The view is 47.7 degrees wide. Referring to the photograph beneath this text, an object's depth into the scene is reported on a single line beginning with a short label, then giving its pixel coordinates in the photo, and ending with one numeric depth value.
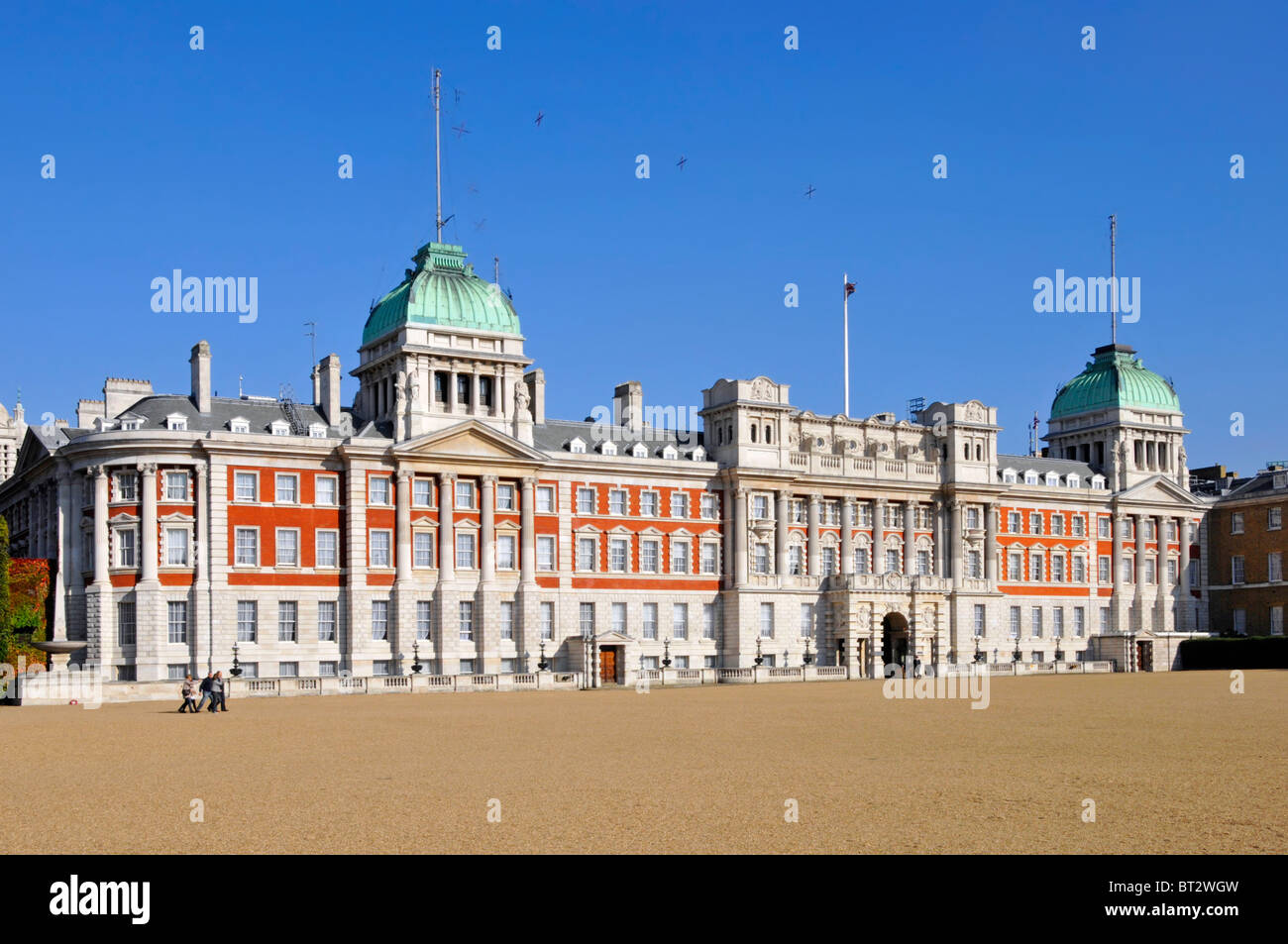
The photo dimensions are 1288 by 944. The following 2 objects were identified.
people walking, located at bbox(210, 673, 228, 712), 49.72
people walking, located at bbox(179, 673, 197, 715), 50.25
